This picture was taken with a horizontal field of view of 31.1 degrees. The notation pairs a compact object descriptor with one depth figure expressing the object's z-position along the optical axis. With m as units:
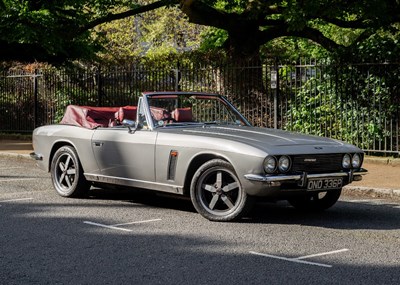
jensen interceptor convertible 7.84
